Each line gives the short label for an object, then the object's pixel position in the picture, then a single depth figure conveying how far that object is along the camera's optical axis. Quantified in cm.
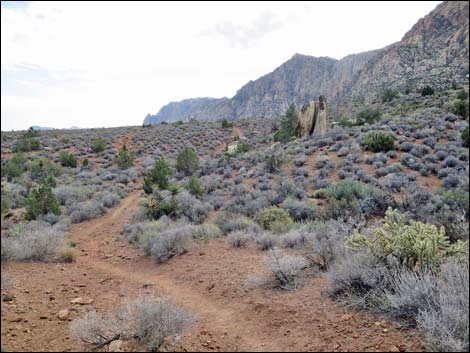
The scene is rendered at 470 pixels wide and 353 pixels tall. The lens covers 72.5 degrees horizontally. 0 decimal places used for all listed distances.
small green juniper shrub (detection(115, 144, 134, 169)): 2575
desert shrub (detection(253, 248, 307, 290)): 581
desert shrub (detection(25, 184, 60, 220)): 1139
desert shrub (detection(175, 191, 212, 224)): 1141
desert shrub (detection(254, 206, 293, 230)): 980
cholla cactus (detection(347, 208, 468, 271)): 461
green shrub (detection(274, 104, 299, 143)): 2977
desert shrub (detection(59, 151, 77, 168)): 2548
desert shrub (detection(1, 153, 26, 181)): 1803
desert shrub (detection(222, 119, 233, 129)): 4861
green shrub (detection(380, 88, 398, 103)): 3803
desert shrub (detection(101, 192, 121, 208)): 1530
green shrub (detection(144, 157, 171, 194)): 1645
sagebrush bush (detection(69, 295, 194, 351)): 381
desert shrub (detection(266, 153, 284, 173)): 1809
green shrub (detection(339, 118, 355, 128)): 2768
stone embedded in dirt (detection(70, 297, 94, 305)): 542
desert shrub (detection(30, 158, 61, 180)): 1955
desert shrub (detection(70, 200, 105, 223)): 1304
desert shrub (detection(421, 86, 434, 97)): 3256
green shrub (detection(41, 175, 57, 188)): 1720
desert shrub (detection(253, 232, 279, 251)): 820
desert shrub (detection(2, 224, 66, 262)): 698
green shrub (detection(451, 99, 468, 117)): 2059
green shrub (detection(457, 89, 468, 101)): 2364
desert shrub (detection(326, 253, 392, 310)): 452
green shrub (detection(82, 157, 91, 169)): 2563
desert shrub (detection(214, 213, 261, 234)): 953
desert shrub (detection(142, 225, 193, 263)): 838
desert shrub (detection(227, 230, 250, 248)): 859
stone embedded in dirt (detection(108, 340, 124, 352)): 370
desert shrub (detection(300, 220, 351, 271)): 621
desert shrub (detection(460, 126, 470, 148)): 1496
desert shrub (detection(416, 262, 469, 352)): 319
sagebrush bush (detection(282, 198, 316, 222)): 1064
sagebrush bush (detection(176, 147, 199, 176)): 2209
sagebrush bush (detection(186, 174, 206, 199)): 1466
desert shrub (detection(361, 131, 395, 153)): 1742
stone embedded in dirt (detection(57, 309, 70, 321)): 476
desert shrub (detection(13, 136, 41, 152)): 2855
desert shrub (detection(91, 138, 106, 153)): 3233
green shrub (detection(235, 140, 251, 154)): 2722
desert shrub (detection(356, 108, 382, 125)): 2731
